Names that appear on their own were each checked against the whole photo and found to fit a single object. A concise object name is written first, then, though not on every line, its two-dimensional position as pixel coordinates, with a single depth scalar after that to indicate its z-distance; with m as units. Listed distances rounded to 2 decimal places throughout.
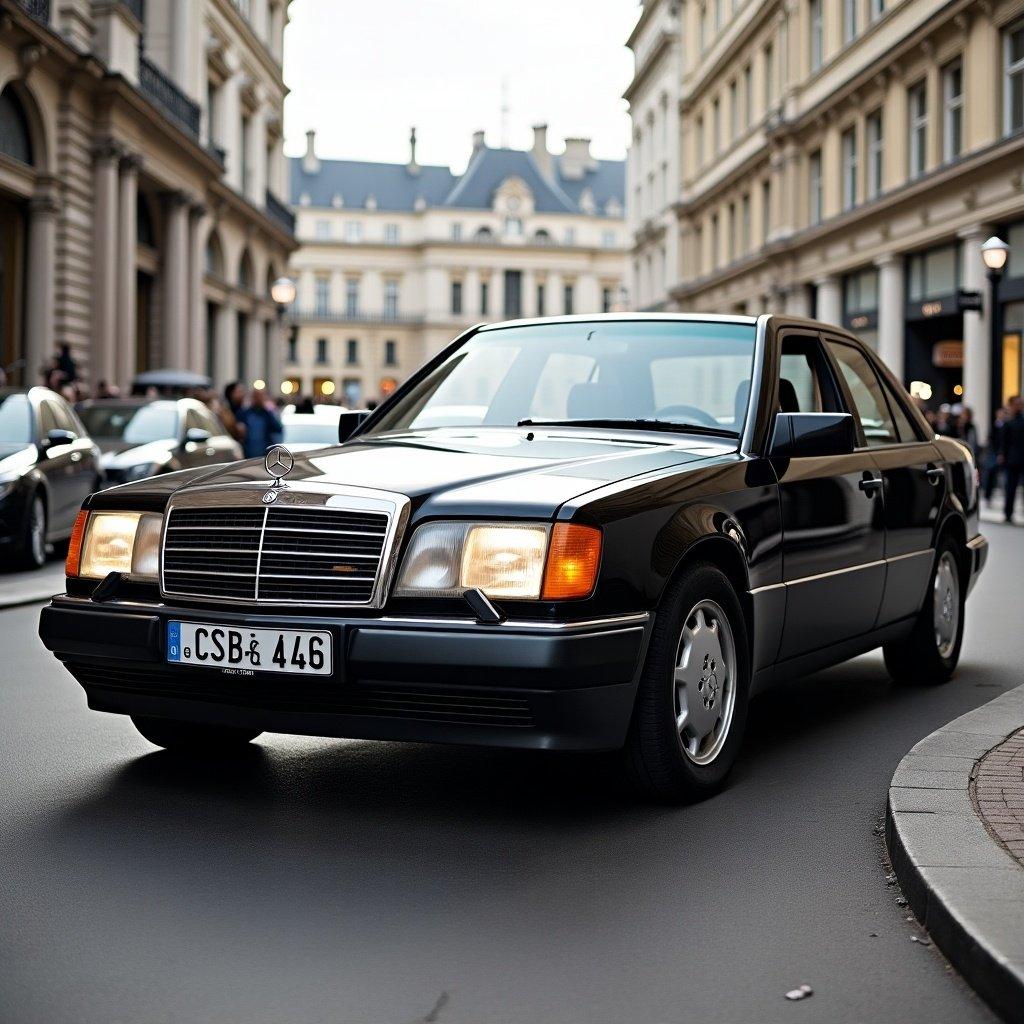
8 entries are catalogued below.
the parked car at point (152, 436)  16.19
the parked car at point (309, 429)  18.67
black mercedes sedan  4.46
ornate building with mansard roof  118.62
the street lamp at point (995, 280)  23.77
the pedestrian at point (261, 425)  19.16
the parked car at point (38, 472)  13.00
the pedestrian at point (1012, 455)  20.81
